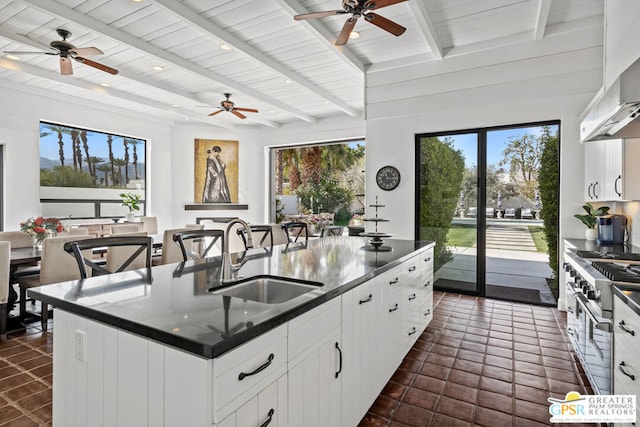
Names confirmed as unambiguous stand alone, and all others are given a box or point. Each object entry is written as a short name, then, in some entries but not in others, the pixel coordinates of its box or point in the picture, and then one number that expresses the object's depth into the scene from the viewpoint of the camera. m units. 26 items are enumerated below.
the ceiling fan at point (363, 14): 2.89
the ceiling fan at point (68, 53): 3.65
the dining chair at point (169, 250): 3.96
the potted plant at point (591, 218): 3.58
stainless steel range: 1.85
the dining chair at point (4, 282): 2.86
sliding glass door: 4.68
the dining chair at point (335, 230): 6.81
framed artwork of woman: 7.95
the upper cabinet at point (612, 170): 2.55
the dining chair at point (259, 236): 3.57
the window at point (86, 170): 5.93
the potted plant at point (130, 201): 6.91
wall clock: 5.10
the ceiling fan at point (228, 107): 5.72
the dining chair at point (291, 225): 3.99
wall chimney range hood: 1.48
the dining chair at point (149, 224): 6.23
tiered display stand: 2.76
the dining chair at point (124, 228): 5.24
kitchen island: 0.97
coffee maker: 3.29
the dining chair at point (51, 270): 3.15
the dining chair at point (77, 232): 4.50
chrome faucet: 1.64
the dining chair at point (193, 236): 2.40
